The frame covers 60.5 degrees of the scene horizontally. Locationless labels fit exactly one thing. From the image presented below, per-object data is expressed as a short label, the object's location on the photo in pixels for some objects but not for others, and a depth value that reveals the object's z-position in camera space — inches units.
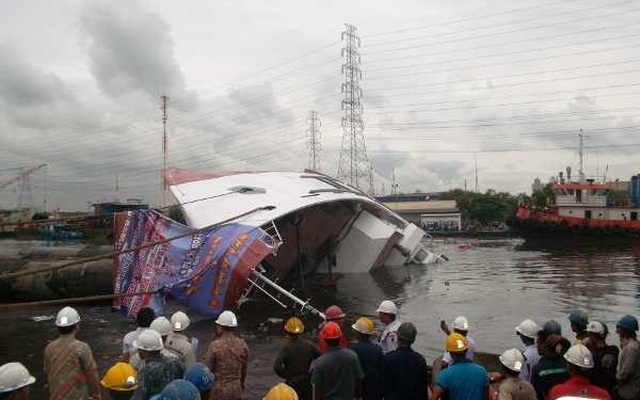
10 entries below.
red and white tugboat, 1718.8
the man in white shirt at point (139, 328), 213.8
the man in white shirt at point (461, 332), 199.0
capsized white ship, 681.0
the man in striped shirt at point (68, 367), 188.9
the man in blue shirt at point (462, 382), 165.5
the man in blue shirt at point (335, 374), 181.5
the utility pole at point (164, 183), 903.1
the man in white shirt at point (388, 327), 217.0
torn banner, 477.7
